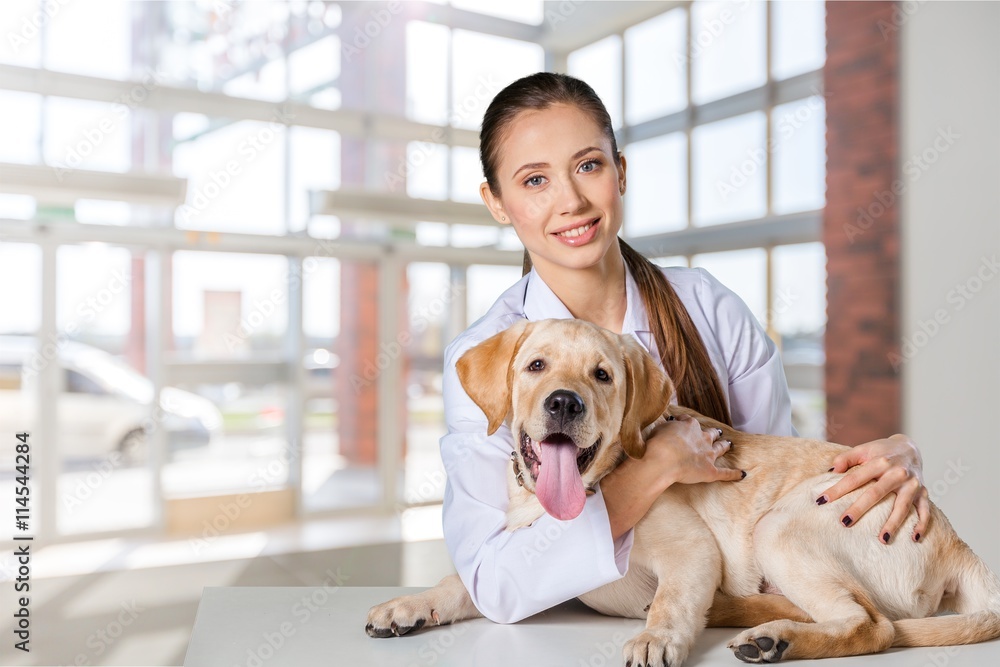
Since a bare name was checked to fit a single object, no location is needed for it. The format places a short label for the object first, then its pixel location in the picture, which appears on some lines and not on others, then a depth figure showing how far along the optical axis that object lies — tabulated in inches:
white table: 59.3
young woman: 63.4
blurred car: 296.0
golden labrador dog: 58.4
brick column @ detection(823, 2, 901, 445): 235.6
